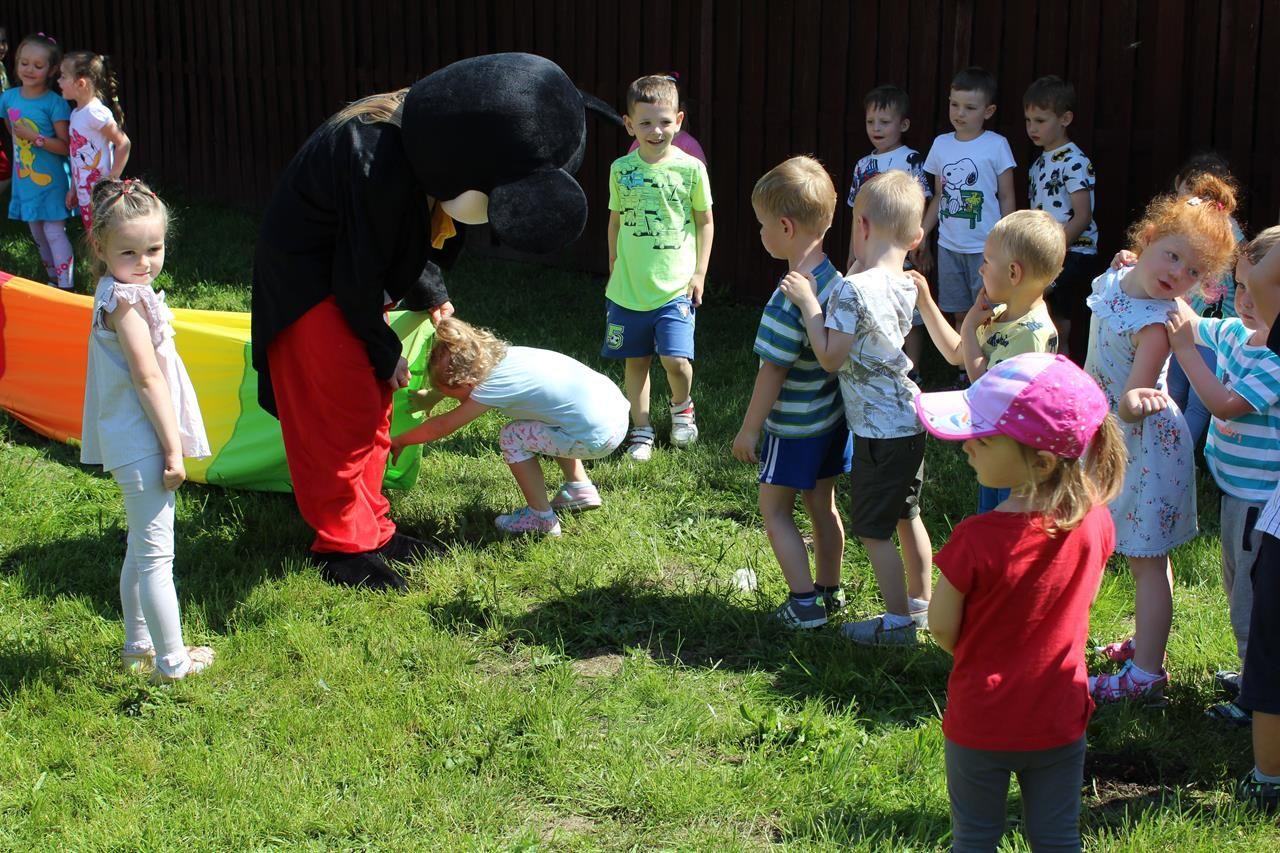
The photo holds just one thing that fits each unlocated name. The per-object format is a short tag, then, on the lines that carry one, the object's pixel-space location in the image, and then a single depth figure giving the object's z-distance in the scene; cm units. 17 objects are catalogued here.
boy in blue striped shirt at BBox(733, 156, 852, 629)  404
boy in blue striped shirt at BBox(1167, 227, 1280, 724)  343
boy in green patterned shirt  616
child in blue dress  898
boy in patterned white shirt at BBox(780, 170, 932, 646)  388
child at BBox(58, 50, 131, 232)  865
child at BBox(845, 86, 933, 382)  714
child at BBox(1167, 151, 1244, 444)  554
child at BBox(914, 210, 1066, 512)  381
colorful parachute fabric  536
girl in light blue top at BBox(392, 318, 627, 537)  505
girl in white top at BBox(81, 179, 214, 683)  370
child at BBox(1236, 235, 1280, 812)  318
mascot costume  412
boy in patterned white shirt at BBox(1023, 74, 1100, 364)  668
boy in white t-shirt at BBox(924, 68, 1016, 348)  691
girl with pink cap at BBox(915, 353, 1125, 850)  260
